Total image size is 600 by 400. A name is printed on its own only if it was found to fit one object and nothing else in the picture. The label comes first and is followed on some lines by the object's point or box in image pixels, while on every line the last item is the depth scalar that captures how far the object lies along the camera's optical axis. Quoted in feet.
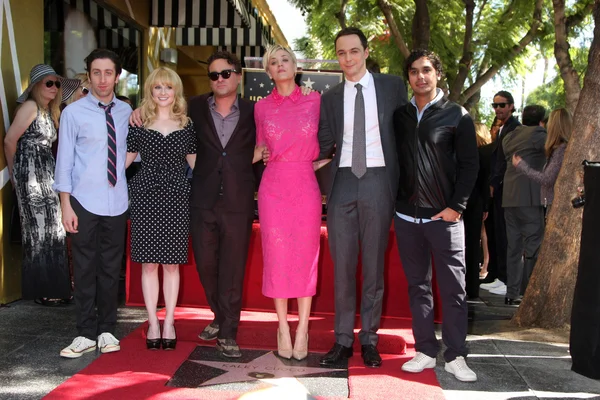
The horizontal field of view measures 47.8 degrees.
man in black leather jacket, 14.16
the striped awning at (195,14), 31.68
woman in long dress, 19.21
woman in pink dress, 14.96
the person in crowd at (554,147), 21.67
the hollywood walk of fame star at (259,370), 14.12
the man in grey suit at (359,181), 14.74
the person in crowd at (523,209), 23.79
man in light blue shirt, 15.12
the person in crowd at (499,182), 26.03
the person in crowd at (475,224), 20.65
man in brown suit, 15.23
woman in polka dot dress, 15.11
